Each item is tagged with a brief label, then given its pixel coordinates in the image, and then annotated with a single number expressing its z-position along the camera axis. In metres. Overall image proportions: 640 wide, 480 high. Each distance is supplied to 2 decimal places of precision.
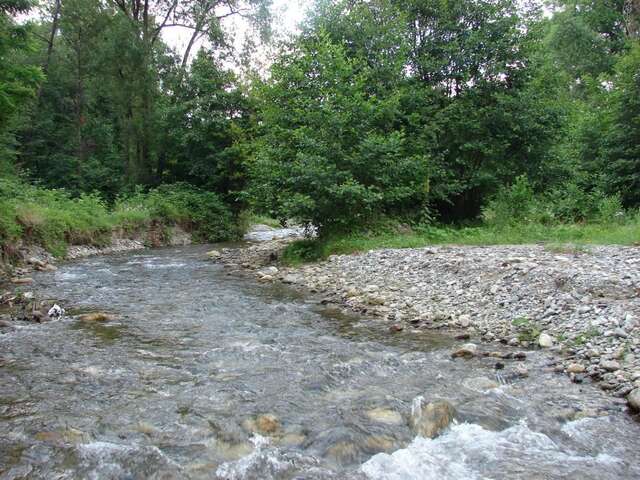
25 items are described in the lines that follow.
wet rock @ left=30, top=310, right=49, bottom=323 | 7.51
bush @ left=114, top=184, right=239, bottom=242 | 21.19
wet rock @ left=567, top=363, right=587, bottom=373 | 5.44
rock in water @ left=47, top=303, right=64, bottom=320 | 7.79
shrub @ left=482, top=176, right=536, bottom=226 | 13.62
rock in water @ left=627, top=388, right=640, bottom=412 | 4.51
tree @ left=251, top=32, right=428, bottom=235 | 13.45
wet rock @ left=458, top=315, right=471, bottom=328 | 7.29
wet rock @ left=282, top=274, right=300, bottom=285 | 11.38
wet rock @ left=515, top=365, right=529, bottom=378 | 5.41
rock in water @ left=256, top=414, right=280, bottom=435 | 4.22
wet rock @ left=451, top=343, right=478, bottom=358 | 6.09
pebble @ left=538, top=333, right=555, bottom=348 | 6.21
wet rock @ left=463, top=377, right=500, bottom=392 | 5.09
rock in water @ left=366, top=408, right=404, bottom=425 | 4.41
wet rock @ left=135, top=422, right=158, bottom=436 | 4.12
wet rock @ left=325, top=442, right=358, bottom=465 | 3.82
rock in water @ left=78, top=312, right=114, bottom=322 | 7.64
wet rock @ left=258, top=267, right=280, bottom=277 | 12.25
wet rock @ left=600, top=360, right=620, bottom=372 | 5.29
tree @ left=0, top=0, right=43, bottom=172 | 13.34
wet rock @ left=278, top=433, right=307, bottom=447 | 4.02
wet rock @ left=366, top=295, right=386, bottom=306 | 8.83
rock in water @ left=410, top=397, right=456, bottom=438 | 4.24
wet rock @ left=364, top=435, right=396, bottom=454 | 3.97
